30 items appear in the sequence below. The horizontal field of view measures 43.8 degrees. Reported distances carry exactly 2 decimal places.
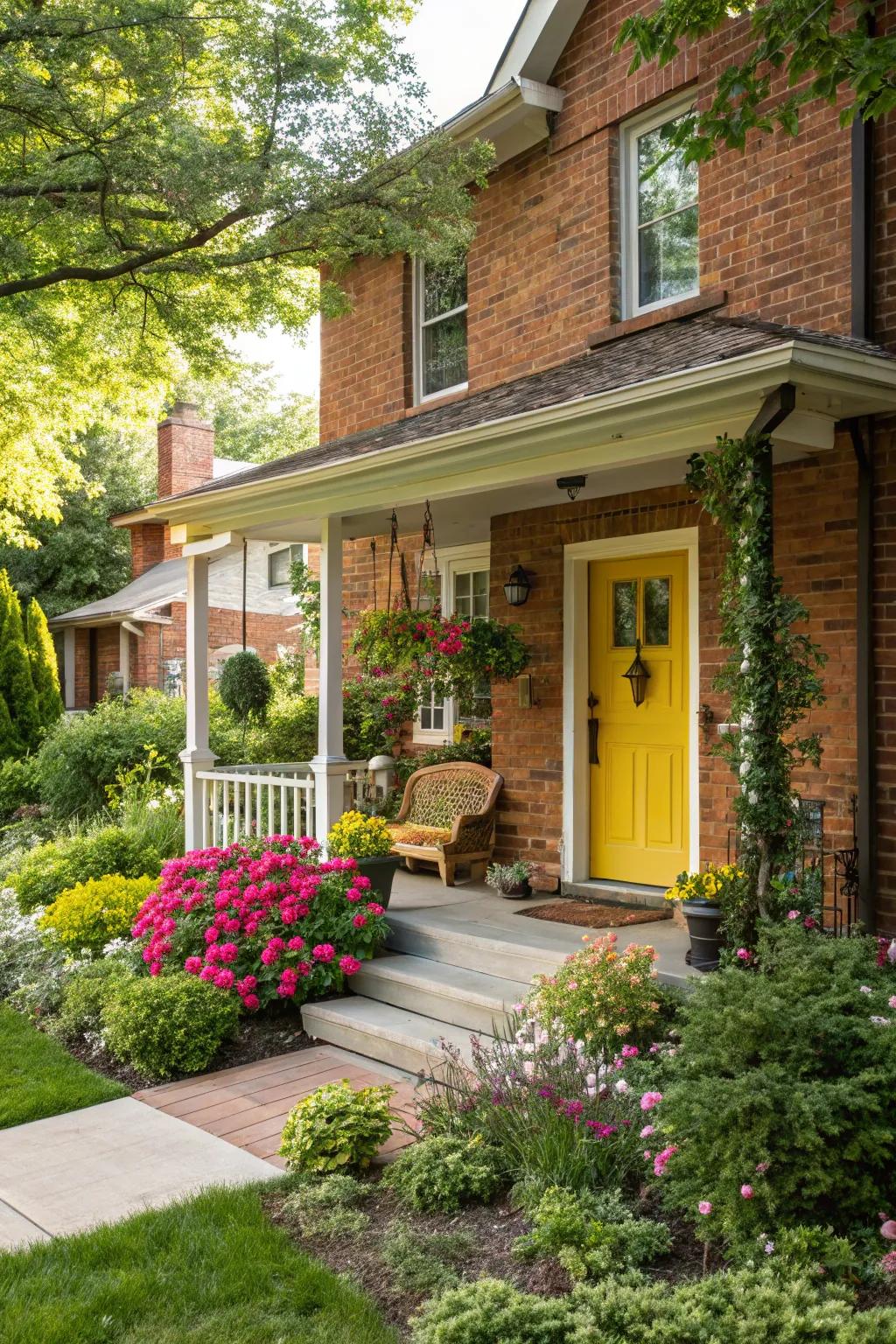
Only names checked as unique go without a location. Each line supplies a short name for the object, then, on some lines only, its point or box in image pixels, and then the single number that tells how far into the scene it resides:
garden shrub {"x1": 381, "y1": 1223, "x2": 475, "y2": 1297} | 3.67
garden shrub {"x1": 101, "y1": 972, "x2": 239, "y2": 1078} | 5.91
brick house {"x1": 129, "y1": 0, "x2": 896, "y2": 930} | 5.98
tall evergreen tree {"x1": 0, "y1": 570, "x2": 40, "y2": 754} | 15.56
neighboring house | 21.89
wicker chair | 8.64
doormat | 7.20
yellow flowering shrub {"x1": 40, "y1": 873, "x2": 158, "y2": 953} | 7.61
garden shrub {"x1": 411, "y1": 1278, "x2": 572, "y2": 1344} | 3.22
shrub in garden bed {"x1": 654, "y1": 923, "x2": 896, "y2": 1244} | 3.54
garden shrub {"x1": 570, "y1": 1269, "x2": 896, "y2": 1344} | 3.02
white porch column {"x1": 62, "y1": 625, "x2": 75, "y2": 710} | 25.73
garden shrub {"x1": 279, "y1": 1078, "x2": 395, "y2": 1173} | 4.58
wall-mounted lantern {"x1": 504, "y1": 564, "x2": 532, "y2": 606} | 8.62
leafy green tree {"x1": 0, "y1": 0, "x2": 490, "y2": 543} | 9.23
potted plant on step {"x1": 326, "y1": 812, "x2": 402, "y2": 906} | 7.27
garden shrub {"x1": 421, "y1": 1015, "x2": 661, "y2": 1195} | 4.16
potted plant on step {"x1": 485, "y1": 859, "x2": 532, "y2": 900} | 8.06
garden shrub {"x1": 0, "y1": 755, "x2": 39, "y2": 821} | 13.28
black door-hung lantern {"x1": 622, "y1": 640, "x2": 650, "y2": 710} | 7.88
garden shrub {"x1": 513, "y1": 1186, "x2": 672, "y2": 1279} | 3.59
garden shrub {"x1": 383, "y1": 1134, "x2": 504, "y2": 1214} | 4.23
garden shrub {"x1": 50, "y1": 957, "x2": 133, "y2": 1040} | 6.54
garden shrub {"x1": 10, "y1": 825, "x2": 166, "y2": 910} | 8.80
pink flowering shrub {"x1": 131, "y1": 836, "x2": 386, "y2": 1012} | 6.56
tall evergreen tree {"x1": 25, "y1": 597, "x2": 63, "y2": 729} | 16.14
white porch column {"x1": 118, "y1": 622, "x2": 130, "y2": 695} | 23.27
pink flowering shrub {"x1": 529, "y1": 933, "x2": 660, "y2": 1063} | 4.98
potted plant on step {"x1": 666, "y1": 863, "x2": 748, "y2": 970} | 5.61
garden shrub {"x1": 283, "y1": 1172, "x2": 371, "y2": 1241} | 4.08
